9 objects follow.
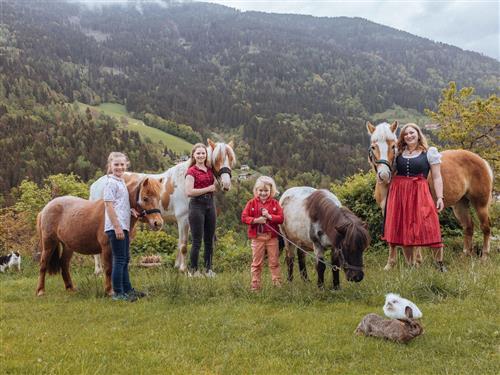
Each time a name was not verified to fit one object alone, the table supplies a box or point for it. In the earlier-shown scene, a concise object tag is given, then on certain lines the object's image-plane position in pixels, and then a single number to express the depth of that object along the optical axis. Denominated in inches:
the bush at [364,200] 394.6
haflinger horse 300.4
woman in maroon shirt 272.5
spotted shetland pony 203.5
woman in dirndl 249.8
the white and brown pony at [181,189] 282.4
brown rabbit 166.2
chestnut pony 249.8
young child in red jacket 246.4
